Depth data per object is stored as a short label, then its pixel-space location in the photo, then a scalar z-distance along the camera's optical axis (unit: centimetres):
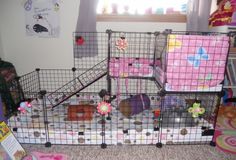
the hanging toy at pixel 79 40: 247
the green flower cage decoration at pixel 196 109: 167
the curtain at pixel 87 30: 244
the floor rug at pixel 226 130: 177
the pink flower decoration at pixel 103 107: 153
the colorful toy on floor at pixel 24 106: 174
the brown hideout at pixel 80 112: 204
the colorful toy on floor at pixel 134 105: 211
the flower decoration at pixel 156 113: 205
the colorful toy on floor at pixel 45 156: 157
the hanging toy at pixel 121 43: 225
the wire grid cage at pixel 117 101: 173
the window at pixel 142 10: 256
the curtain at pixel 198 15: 238
